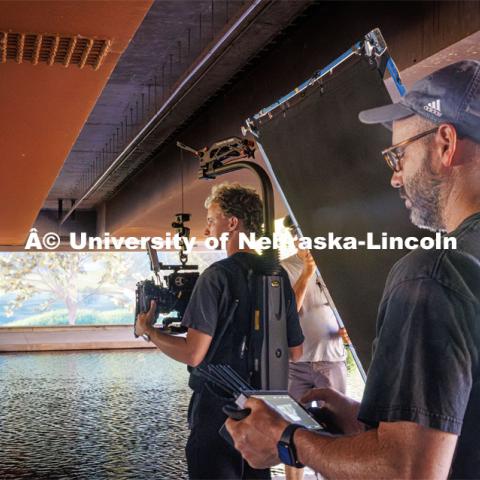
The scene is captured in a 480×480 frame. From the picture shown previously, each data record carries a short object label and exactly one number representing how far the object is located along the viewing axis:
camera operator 2.12
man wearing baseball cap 0.85
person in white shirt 3.37
